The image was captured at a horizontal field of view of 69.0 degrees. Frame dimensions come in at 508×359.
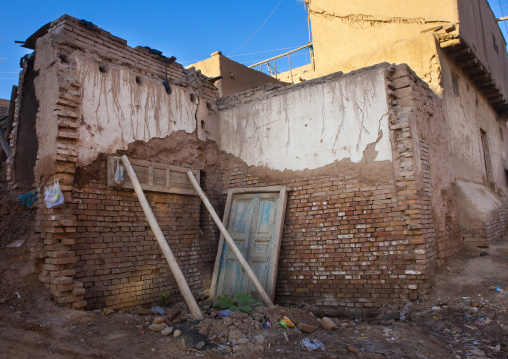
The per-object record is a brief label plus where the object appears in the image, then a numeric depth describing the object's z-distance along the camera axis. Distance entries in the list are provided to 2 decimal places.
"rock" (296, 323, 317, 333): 4.01
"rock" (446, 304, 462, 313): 4.36
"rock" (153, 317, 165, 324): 4.05
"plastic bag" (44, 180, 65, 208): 4.41
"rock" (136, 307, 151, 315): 4.44
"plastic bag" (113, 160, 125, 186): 5.04
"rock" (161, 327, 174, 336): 3.78
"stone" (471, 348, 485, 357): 3.42
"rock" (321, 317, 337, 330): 4.18
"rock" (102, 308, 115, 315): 4.25
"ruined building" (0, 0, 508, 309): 4.80
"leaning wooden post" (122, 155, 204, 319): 4.31
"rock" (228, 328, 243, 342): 3.73
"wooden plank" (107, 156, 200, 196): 5.16
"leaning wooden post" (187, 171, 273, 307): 5.04
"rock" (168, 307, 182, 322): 4.21
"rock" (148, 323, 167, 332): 3.90
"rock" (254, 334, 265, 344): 3.67
